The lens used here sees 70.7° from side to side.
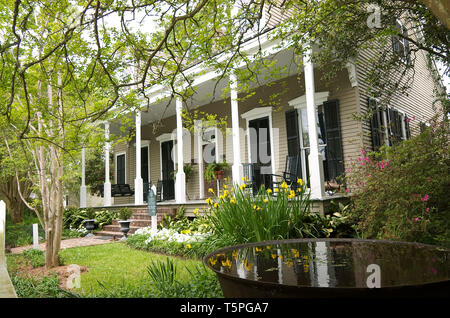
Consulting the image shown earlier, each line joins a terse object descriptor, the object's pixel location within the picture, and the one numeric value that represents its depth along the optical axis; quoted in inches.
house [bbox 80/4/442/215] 292.7
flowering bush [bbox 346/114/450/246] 147.9
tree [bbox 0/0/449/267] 171.3
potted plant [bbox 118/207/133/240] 380.5
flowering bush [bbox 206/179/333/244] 176.6
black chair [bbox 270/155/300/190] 288.0
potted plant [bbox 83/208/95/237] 383.2
